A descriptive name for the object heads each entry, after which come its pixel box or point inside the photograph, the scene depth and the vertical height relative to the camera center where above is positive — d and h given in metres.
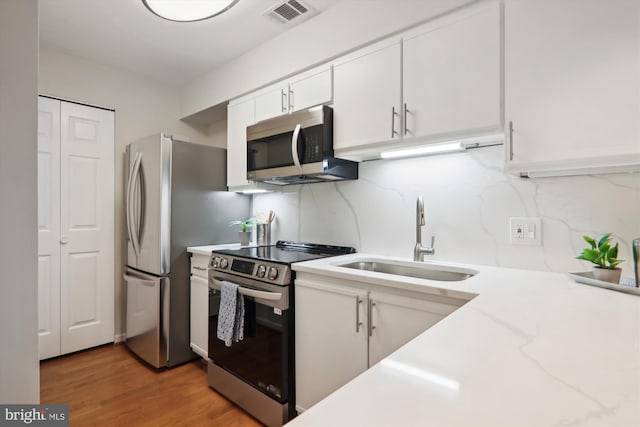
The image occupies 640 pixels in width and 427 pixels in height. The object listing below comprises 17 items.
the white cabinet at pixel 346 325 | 1.35 -0.52
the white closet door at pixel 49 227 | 2.60 -0.13
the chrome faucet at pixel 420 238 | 1.84 -0.14
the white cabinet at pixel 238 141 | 2.61 +0.60
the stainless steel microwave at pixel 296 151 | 2.02 +0.42
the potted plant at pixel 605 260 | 1.21 -0.17
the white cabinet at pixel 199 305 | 2.42 -0.72
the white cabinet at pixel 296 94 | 2.07 +0.82
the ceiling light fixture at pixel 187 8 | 1.62 +1.05
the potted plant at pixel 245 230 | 2.74 -0.15
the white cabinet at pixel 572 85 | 1.17 +0.50
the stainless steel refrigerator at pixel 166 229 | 2.46 -0.14
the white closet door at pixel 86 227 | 2.73 -0.14
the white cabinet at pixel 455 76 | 1.44 +0.66
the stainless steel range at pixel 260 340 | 1.75 -0.73
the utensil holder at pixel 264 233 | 2.76 -0.18
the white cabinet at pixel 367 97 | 1.75 +0.67
